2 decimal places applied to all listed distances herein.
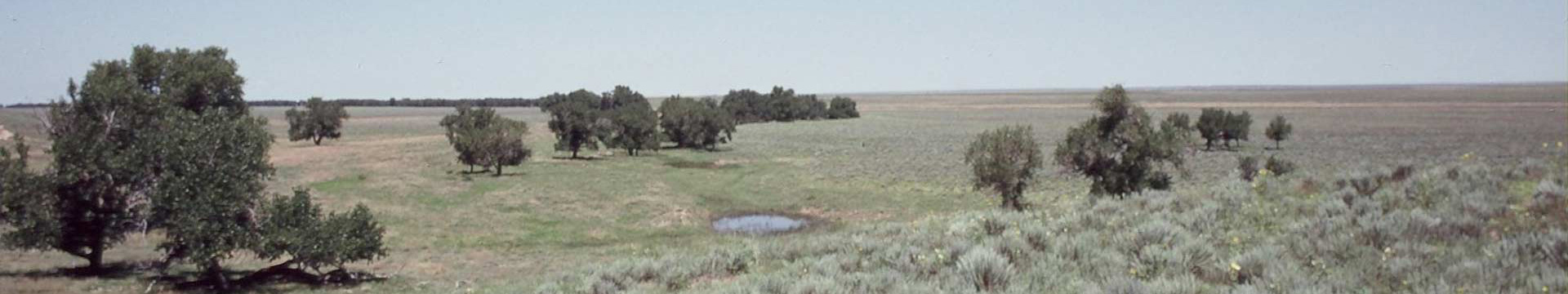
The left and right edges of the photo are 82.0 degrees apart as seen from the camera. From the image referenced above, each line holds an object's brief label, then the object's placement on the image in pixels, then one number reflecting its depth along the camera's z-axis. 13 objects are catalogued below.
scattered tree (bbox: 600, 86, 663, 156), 70.94
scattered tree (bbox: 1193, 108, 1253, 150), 71.69
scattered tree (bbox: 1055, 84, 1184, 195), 30.78
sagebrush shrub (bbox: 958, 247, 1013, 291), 9.41
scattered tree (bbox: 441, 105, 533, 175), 53.19
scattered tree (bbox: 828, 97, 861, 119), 166.75
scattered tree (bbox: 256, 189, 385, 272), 20.91
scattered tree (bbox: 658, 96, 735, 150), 79.88
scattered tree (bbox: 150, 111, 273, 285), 19.72
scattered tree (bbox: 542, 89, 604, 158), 67.39
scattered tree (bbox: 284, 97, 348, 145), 89.94
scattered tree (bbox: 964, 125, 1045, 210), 31.83
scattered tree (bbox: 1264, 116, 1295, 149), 73.94
